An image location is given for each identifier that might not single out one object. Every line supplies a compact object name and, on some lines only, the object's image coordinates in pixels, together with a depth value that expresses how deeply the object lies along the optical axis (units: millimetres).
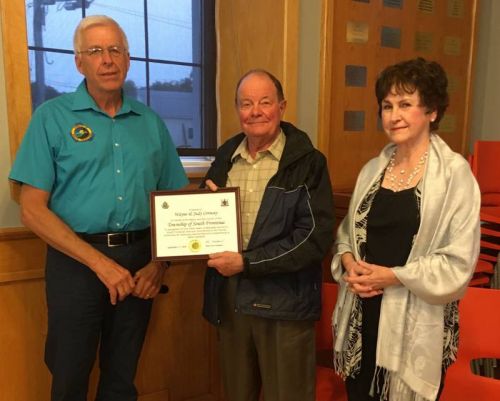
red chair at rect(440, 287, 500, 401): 1595
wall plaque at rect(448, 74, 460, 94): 2881
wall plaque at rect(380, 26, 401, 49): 2545
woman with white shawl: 1288
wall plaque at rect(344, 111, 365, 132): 2494
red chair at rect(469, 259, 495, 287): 2348
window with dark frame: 2152
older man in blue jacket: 1543
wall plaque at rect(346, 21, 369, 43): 2410
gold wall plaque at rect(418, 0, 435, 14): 2680
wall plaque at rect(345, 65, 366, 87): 2453
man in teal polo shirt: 1541
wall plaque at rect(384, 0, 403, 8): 2529
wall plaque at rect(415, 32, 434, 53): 2693
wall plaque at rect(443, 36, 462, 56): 2816
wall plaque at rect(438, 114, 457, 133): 2902
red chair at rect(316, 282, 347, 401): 1755
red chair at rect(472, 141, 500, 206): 2592
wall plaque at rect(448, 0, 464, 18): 2799
